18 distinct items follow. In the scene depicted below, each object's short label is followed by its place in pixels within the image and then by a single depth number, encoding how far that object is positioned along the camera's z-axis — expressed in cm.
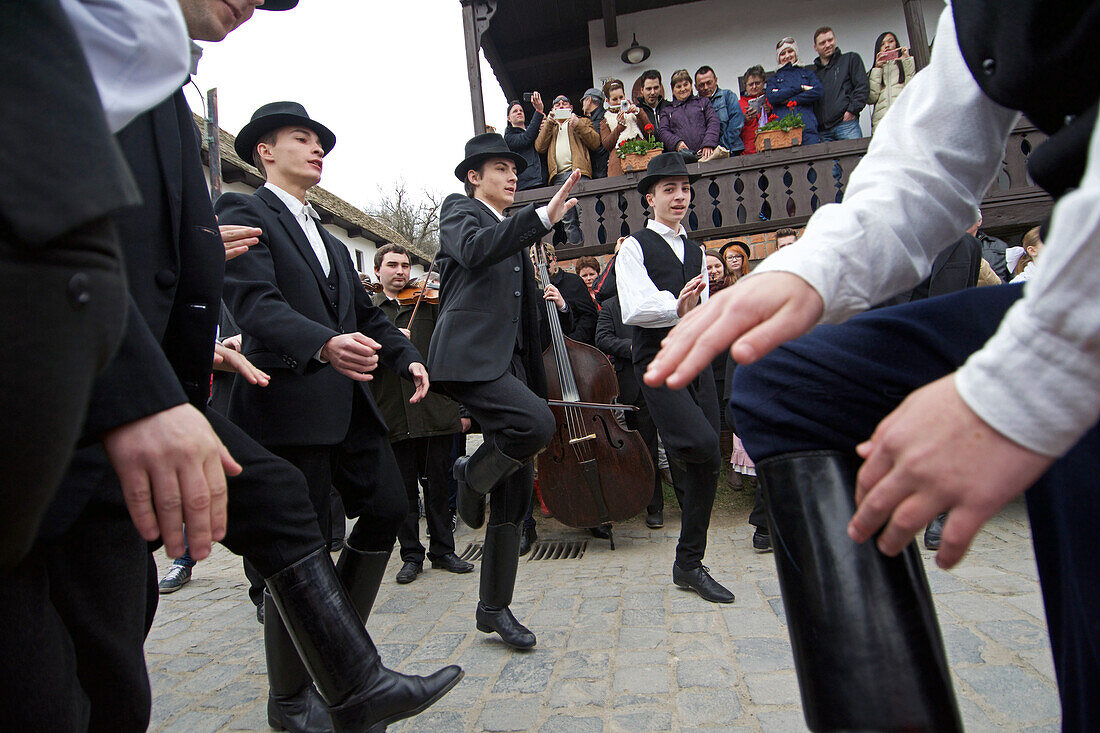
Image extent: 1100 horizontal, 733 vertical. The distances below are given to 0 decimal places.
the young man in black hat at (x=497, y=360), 288
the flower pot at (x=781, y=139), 914
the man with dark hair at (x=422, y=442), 470
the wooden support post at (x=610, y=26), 1038
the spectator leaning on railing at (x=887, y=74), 898
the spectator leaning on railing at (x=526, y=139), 905
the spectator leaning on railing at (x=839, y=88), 921
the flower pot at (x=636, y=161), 894
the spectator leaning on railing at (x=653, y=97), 957
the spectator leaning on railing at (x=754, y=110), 957
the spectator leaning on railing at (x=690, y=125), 930
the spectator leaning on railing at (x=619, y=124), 905
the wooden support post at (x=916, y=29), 947
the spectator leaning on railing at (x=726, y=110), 962
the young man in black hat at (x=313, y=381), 224
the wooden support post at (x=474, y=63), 919
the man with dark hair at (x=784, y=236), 631
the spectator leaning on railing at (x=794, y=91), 919
